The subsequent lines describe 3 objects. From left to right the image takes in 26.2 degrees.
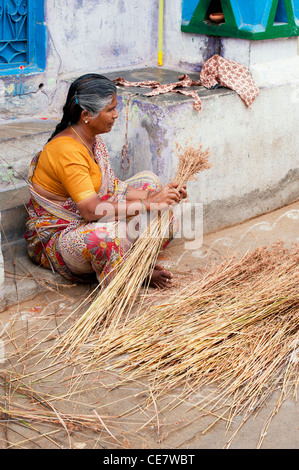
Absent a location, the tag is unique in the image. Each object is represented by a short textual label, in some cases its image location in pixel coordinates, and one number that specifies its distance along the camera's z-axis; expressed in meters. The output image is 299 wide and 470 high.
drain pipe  4.82
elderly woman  3.33
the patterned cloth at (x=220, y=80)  4.32
